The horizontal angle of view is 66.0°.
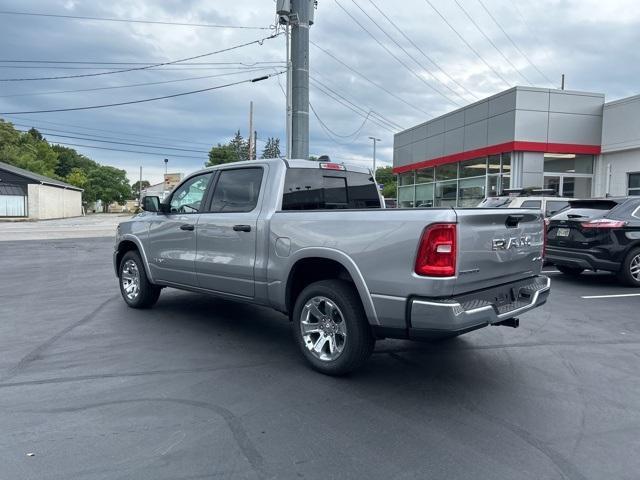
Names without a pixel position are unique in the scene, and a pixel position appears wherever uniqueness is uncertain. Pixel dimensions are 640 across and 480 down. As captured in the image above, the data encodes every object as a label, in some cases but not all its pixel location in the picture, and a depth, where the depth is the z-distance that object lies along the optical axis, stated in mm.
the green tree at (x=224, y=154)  62625
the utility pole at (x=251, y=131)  39331
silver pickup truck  3652
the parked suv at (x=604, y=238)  8578
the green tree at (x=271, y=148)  87750
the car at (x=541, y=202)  11656
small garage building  42000
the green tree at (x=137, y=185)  134688
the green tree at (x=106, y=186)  83062
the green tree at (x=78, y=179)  75406
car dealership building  19062
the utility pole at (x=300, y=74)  14417
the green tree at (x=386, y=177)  87100
